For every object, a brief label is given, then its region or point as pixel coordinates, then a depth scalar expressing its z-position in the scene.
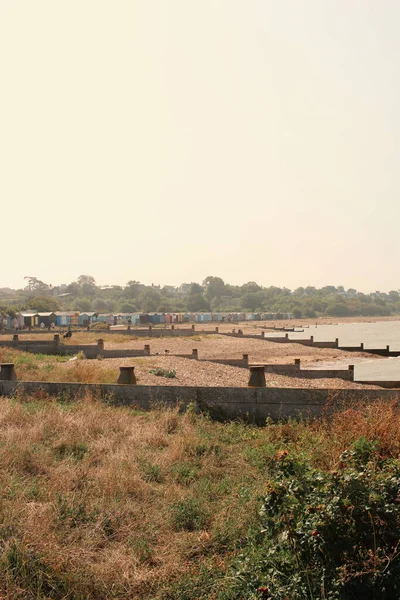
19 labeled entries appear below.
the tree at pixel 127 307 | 191.25
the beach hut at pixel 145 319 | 114.66
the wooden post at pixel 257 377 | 11.88
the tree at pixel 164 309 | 181.43
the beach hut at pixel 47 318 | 87.62
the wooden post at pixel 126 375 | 12.75
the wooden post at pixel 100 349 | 24.41
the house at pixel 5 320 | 72.45
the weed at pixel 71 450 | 8.09
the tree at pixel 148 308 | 196.50
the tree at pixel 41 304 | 111.06
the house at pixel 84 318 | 95.04
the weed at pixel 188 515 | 5.94
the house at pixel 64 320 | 90.94
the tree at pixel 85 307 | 197.32
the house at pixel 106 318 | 106.74
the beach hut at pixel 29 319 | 81.39
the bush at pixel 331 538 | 3.97
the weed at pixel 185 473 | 7.25
